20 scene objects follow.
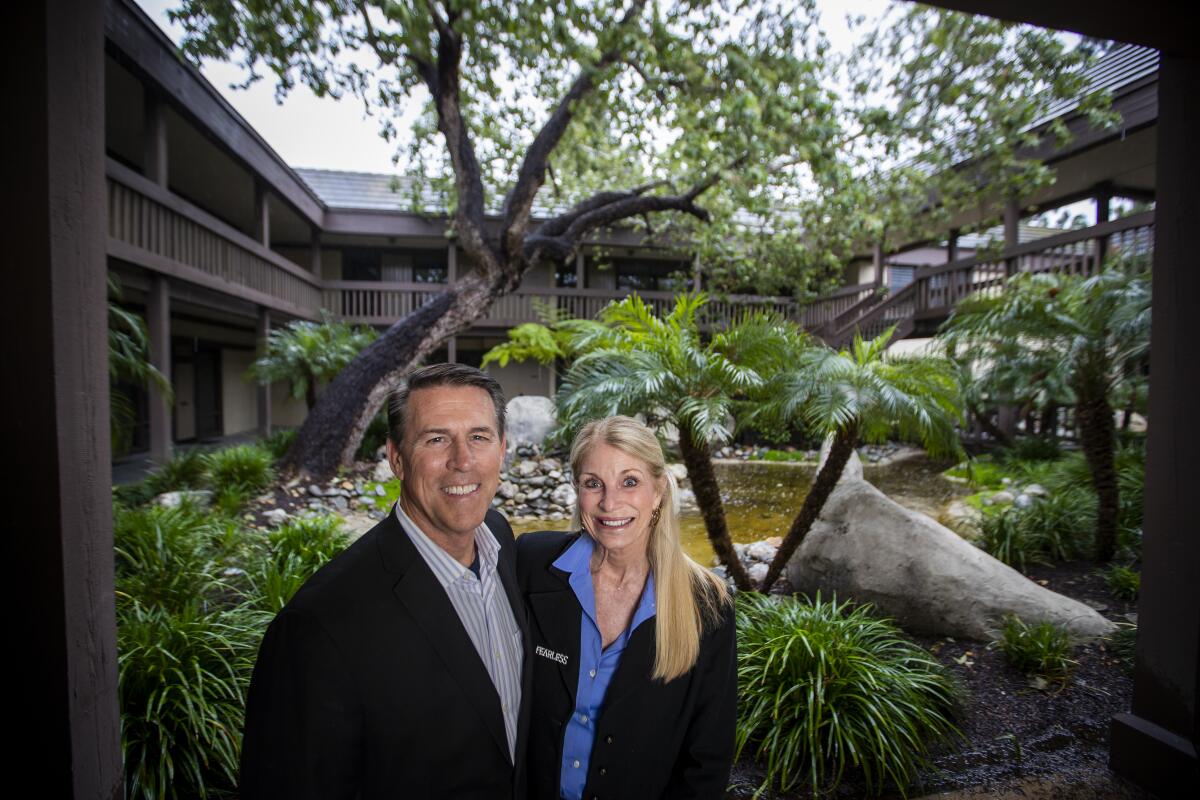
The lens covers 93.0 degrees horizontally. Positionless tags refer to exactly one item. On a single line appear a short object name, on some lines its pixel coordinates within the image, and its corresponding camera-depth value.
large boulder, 3.93
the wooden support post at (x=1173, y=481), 2.41
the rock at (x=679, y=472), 9.65
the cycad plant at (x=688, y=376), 3.87
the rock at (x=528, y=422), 11.01
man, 1.16
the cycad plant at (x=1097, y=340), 5.18
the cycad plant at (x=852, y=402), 3.96
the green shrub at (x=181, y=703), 2.43
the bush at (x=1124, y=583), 4.55
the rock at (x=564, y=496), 8.94
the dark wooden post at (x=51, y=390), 1.41
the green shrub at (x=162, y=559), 3.62
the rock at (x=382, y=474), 8.64
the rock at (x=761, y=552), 6.39
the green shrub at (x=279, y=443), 9.19
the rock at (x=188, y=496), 6.19
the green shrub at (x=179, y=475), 7.01
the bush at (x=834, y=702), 2.60
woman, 1.64
